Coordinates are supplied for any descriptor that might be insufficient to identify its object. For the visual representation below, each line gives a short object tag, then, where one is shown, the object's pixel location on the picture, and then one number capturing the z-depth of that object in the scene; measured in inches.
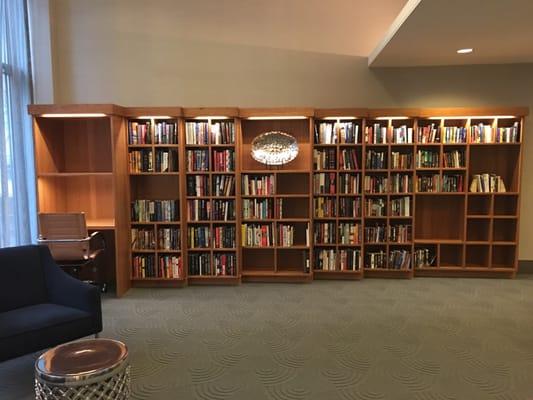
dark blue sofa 104.5
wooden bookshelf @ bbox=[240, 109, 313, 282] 196.2
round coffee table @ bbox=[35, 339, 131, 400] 74.7
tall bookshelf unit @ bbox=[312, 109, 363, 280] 198.7
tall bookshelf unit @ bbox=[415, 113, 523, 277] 198.2
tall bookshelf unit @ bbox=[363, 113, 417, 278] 200.1
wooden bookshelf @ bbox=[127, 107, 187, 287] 188.7
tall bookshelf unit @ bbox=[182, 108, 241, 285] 190.9
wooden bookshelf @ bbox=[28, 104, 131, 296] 174.4
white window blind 167.9
